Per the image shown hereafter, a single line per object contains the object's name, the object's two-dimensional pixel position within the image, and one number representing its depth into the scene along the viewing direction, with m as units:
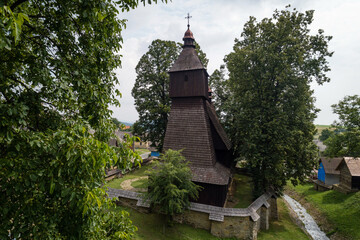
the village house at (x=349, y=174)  20.38
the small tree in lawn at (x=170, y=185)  10.84
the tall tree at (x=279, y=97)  14.50
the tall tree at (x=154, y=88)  23.89
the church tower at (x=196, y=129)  13.92
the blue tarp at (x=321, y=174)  26.47
